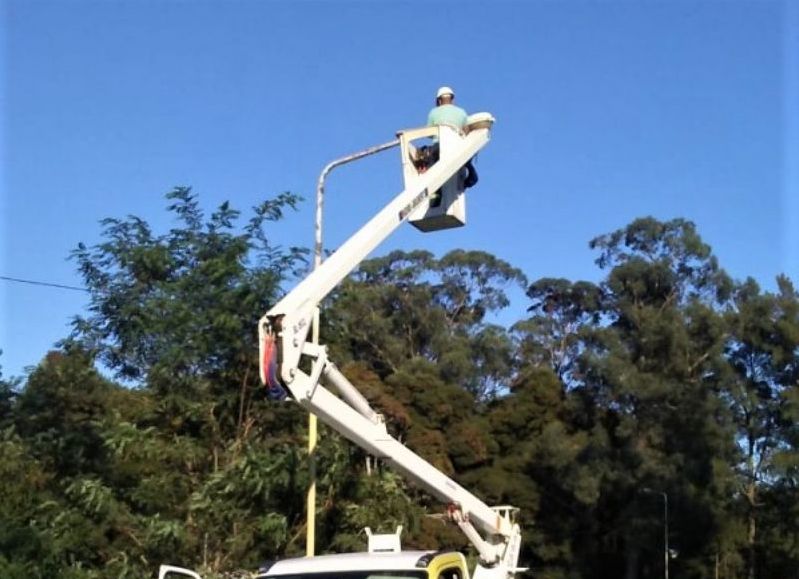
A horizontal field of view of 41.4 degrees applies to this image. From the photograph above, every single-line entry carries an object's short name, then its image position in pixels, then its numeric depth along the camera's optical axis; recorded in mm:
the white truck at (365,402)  9297
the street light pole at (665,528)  48156
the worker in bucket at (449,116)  12500
